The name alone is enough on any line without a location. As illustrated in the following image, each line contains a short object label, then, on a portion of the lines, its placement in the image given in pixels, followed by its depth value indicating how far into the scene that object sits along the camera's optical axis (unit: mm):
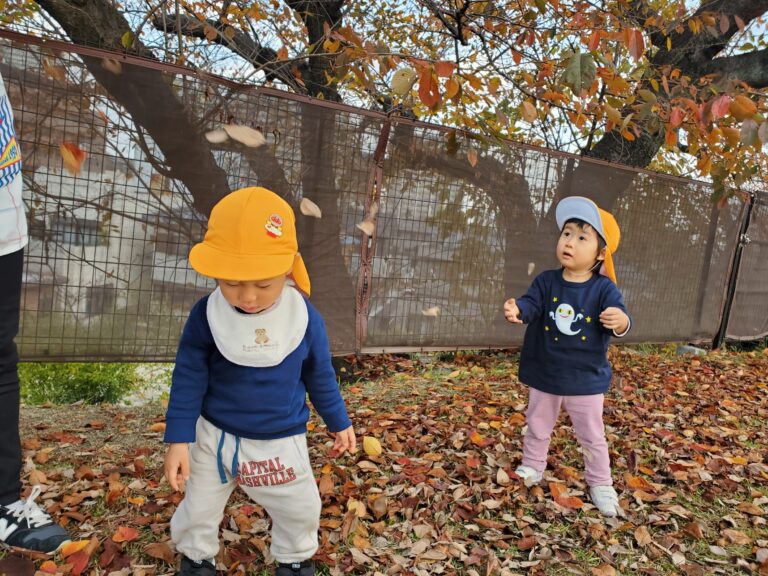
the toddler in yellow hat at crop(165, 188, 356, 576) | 1739
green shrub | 6035
